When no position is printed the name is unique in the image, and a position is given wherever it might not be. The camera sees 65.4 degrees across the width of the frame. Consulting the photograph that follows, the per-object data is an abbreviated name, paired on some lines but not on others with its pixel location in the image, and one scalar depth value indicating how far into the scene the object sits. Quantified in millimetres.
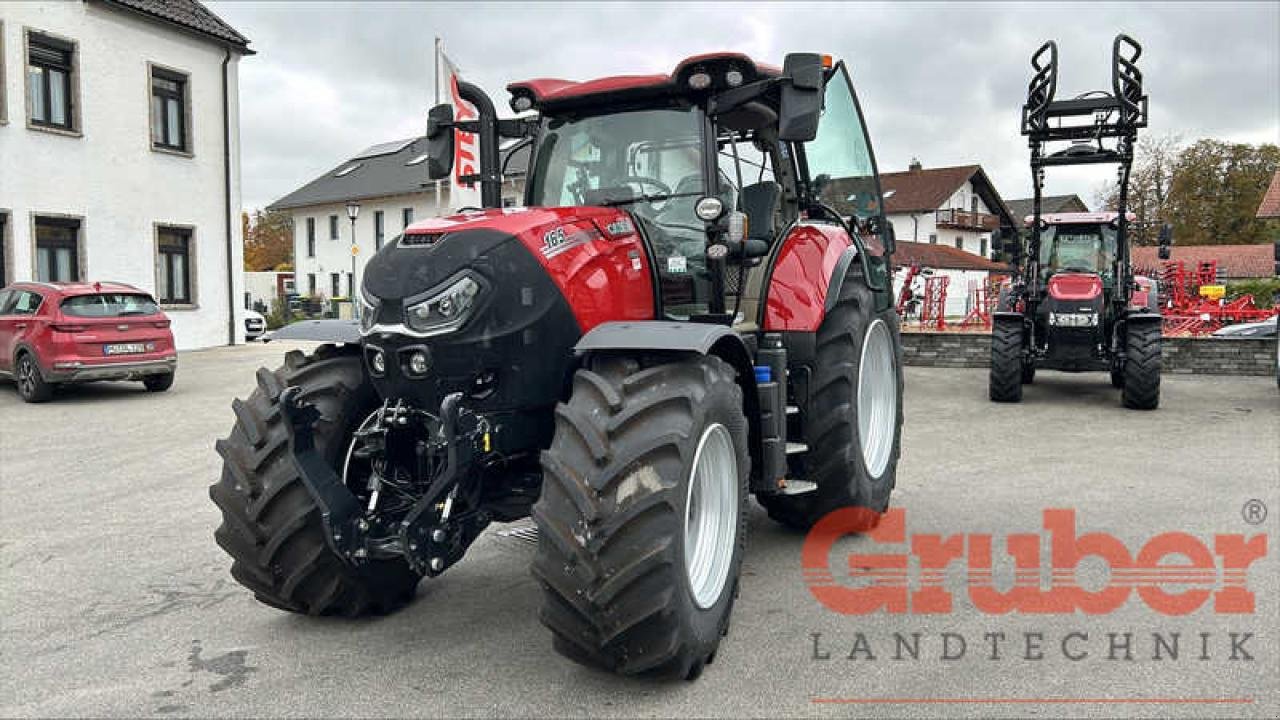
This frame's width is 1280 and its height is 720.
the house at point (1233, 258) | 55438
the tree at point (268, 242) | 77250
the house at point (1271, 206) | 38375
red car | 12945
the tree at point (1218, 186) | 58188
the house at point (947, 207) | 53406
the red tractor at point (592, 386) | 3391
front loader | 11578
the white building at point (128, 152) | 17797
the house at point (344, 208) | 46500
